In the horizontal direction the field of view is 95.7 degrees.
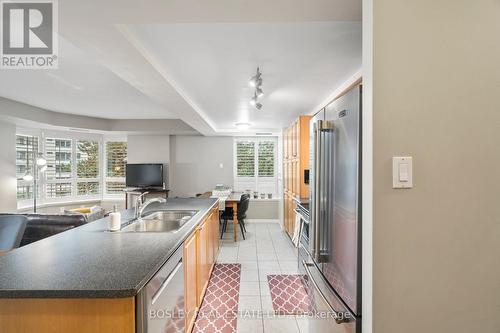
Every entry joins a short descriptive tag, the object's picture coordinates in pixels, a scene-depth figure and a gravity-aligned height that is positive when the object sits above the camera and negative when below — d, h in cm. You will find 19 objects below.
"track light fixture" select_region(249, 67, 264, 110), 218 +86
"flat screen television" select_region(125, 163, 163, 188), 558 -19
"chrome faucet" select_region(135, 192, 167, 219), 218 -39
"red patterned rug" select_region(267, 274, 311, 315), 224 -141
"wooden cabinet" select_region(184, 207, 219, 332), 176 -93
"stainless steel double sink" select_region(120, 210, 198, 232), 216 -55
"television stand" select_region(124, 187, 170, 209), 543 -57
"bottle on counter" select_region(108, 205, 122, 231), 180 -44
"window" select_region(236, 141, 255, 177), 607 +25
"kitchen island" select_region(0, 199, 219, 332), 93 -50
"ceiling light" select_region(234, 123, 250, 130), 437 +83
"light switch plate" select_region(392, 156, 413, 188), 92 -2
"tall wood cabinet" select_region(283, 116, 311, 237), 373 +4
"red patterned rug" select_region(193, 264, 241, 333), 202 -141
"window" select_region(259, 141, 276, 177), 604 +25
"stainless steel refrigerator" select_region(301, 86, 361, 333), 109 -28
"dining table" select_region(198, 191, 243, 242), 431 -72
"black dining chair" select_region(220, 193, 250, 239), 443 -92
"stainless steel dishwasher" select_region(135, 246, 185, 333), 100 -69
